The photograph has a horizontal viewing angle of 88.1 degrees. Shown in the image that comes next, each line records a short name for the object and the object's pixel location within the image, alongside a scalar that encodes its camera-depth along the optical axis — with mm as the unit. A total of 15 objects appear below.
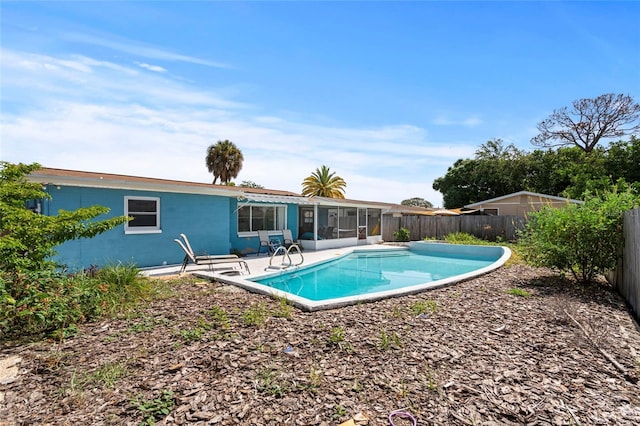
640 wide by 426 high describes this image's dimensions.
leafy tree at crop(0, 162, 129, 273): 4652
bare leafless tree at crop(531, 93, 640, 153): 32162
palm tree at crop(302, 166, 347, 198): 37250
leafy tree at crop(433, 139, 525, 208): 36969
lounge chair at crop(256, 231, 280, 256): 14341
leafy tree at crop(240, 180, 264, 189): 55497
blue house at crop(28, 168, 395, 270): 9328
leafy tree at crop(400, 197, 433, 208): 77875
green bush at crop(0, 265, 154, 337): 4348
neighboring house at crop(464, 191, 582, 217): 26152
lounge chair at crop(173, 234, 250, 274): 9630
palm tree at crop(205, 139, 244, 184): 33438
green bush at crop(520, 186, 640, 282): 7543
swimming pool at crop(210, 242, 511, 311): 7473
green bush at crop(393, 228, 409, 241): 22469
